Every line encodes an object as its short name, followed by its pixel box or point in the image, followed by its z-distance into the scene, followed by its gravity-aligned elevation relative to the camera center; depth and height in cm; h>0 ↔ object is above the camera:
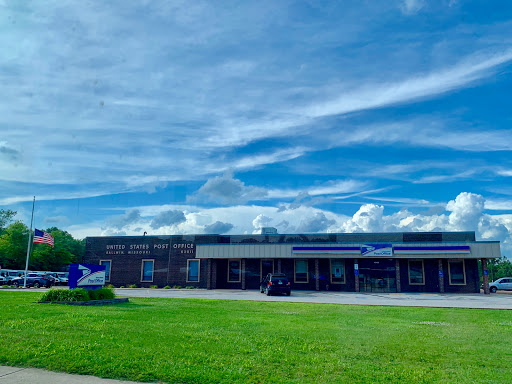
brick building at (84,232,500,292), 3834 +59
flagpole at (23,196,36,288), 3999 -169
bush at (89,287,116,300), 1981 -135
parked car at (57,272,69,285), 4590 -134
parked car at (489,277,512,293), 4356 -177
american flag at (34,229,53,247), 3666 +247
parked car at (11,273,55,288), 4159 -156
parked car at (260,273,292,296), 3183 -142
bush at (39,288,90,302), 1858 -131
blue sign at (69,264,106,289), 2078 -54
